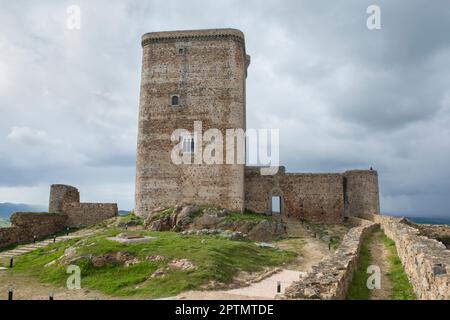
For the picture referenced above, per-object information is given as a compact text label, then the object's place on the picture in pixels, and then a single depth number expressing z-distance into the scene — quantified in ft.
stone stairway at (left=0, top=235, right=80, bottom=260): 76.95
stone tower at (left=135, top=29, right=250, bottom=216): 97.19
